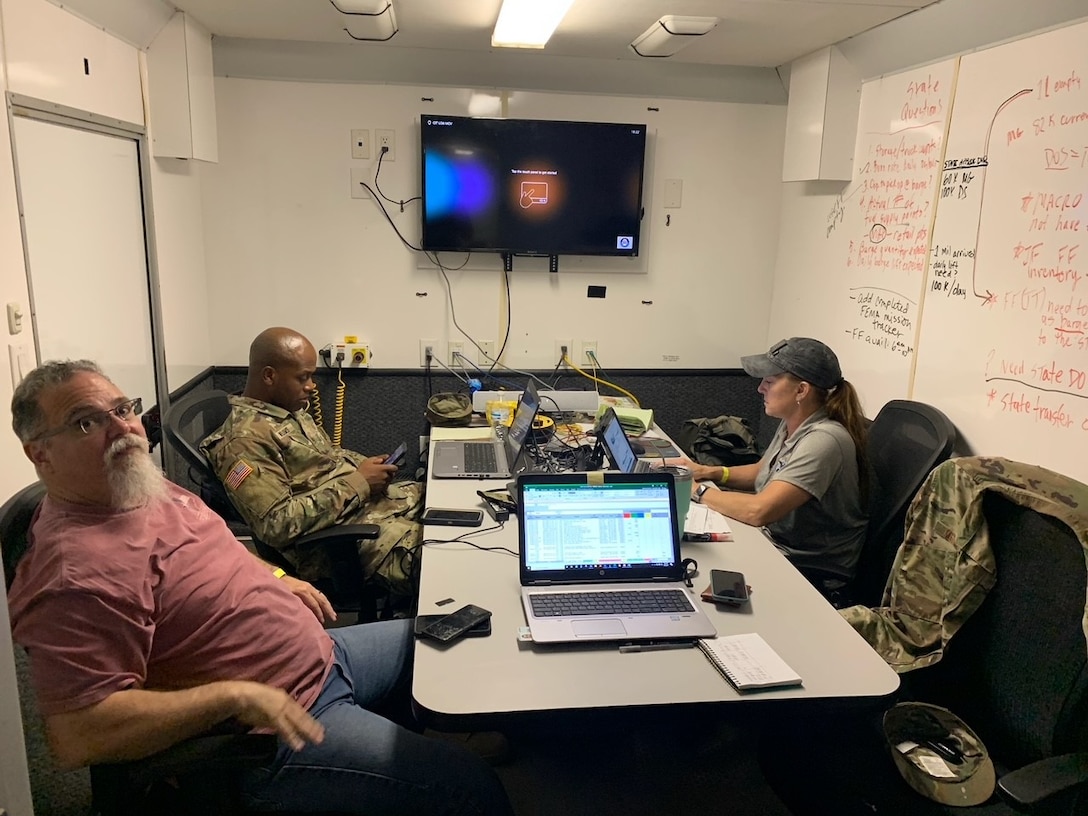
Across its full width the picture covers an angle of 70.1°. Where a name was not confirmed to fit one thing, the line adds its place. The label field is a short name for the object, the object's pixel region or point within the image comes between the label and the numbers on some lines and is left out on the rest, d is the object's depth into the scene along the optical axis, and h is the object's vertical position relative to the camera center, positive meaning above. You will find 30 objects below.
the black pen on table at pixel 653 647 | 1.60 -0.81
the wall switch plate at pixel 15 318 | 2.07 -0.23
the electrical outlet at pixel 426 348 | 3.92 -0.52
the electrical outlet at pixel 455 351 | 3.95 -0.54
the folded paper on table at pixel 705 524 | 2.18 -0.77
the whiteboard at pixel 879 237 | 2.92 +0.08
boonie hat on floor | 1.57 -1.03
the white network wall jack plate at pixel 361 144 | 3.66 +0.45
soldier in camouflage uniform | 2.26 -0.73
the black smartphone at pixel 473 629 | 1.63 -0.79
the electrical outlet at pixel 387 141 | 3.67 +0.47
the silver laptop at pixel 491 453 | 2.66 -0.77
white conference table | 1.43 -0.81
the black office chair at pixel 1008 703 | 1.47 -0.91
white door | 2.23 -0.05
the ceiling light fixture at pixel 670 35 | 2.93 +0.84
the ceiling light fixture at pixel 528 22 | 2.70 +0.82
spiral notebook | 1.49 -0.80
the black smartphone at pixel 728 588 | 1.79 -0.77
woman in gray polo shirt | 2.32 -0.66
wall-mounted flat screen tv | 3.67 +0.28
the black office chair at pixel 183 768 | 1.30 -0.88
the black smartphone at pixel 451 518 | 2.21 -0.77
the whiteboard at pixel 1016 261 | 2.23 +0.00
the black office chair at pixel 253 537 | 2.24 -0.83
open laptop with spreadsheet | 1.84 -0.68
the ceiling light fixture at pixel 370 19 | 2.76 +0.83
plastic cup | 2.08 -0.64
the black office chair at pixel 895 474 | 2.40 -0.70
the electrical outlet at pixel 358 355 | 3.85 -0.56
